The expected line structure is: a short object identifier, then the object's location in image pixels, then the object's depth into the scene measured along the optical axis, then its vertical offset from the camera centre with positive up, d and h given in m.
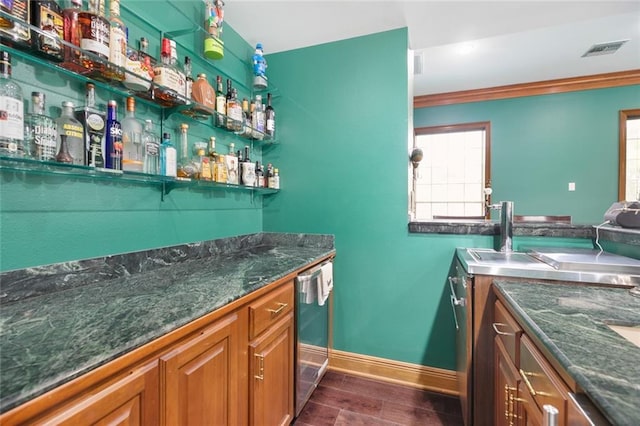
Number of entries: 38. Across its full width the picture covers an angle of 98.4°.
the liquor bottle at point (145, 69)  1.14 +0.58
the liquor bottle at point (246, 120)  1.78 +0.58
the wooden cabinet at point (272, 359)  1.07 -0.66
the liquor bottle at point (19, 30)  0.79 +0.52
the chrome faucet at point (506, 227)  1.62 -0.11
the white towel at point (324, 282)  1.61 -0.46
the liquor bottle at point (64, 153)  0.91 +0.18
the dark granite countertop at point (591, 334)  0.46 -0.30
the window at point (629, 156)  3.31 +0.65
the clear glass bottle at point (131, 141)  1.13 +0.27
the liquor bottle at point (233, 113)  1.65 +0.57
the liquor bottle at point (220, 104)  1.58 +0.60
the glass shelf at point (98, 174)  0.84 +0.12
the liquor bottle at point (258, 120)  1.90 +0.61
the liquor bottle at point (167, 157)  1.26 +0.23
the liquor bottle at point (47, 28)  0.85 +0.57
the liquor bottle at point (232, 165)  1.68 +0.26
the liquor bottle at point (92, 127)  0.99 +0.29
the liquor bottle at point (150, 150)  1.21 +0.25
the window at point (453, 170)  3.91 +0.56
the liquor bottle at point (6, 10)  0.77 +0.55
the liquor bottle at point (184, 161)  1.40 +0.24
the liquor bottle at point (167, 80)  1.21 +0.57
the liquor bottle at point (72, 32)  0.94 +0.59
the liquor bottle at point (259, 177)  2.01 +0.22
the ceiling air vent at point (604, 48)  2.53 +1.53
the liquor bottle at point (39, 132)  0.87 +0.24
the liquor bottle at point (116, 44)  1.01 +0.60
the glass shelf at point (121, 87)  0.87 +0.49
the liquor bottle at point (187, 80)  1.35 +0.64
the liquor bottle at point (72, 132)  0.94 +0.25
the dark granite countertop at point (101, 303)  0.51 -0.29
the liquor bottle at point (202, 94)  1.45 +0.60
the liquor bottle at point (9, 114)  0.78 +0.27
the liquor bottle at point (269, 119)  2.04 +0.65
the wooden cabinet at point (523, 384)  0.60 -0.48
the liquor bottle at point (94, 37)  0.95 +0.59
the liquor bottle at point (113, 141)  1.04 +0.25
